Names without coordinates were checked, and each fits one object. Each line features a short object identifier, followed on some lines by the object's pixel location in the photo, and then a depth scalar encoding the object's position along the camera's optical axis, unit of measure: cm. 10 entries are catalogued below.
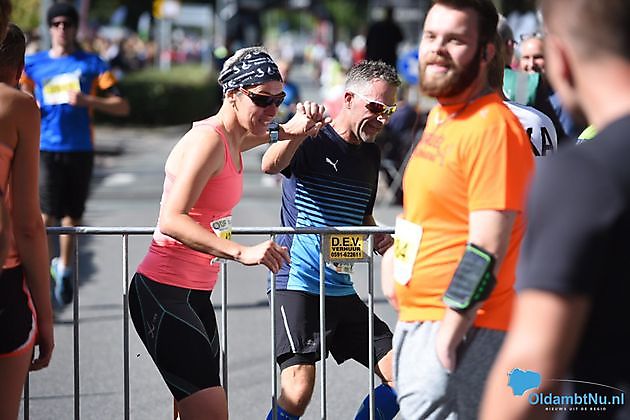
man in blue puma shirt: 942
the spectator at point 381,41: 3174
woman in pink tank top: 798
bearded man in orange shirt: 617
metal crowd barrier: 923
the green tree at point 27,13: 4284
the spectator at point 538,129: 988
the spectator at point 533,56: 1375
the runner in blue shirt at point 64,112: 1749
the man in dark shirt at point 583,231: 429
